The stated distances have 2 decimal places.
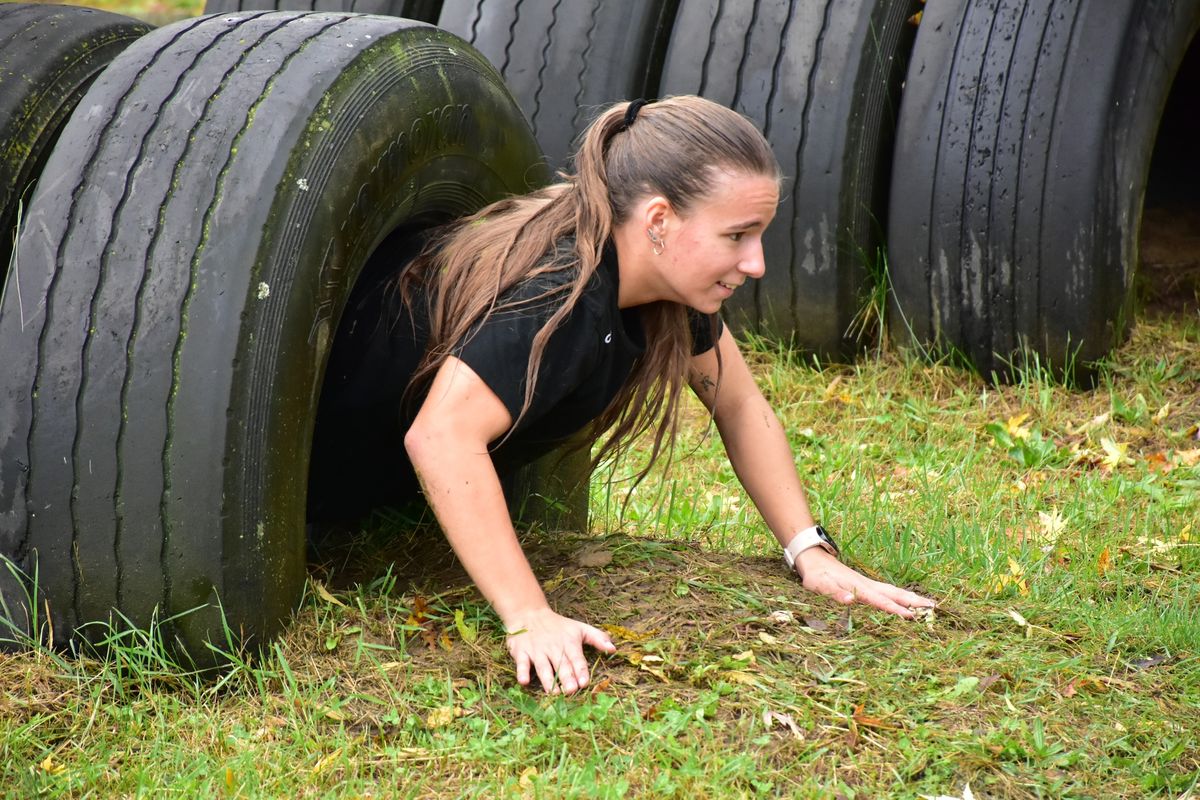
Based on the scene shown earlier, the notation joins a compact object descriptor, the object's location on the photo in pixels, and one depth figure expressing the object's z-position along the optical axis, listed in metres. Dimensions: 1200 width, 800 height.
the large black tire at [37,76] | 6.54
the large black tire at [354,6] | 11.13
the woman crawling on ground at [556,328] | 5.48
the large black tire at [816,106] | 10.23
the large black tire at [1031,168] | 9.67
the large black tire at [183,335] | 5.14
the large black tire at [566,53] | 10.39
